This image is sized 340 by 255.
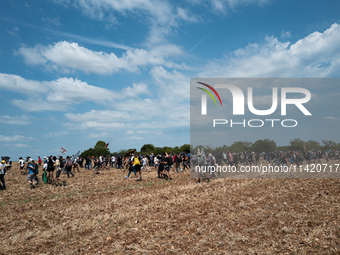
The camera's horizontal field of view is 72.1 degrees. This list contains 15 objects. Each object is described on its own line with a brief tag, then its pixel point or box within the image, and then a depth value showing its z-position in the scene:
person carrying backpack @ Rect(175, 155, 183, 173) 24.41
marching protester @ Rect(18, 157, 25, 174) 29.15
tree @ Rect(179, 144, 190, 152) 108.77
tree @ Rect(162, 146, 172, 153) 102.88
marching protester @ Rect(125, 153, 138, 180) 20.05
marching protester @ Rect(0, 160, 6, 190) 16.12
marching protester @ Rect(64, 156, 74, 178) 21.94
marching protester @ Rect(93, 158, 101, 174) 25.98
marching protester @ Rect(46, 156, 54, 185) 17.39
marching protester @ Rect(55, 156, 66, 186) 17.47
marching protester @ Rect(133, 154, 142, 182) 18.25
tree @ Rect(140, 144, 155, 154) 107.01
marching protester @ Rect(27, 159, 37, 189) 16.18
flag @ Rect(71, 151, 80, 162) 27.17
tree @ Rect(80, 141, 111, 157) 98.59
